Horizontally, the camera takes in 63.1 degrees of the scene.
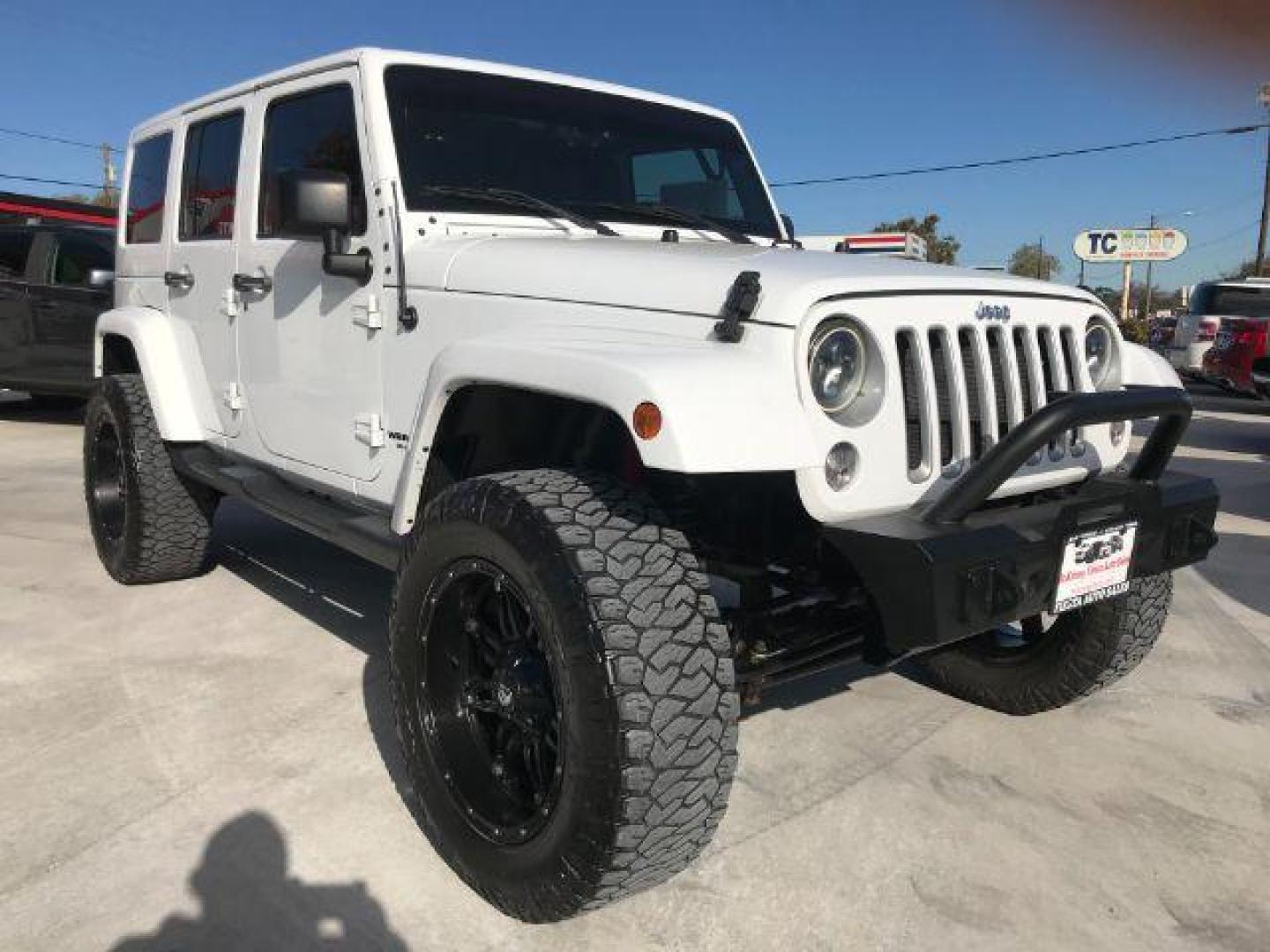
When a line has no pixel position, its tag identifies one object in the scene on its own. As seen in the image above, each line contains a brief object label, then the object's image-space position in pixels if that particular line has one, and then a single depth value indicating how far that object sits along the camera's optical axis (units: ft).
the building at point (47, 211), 52.80
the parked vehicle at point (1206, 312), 48.55
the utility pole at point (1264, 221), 116.47
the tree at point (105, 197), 152.46
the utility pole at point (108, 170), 157.69
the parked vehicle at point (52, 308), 30.09
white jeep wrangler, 6.73
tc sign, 131.03
